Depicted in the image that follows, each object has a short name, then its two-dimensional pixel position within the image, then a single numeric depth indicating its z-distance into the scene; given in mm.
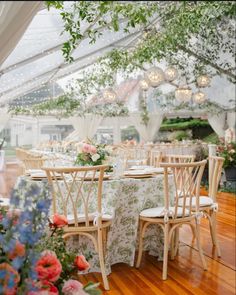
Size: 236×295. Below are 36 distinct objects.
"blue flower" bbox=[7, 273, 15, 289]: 908
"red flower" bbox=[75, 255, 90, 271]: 1252
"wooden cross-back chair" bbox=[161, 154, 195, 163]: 9973
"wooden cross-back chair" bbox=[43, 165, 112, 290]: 3314
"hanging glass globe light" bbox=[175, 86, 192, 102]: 7924
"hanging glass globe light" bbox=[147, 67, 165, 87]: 6777
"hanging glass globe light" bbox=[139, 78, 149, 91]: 8197
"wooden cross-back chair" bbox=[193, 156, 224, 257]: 4109
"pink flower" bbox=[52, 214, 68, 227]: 1395
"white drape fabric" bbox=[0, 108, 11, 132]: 12317
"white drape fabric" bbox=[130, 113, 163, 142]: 13961
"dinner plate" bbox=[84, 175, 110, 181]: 3676
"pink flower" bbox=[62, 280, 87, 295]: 1178
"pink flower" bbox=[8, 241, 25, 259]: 1000
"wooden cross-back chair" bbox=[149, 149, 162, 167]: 6784
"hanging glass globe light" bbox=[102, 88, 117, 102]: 9000
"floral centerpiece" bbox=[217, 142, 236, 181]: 8773
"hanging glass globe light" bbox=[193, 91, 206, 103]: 9016
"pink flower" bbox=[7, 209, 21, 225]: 1112
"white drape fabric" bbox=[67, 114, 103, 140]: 13727
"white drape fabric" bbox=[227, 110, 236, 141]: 11848
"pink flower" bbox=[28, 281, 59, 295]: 1055
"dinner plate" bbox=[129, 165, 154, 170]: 4670
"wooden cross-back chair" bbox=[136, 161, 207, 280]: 3566
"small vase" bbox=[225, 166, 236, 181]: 8992
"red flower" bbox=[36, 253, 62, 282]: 1049
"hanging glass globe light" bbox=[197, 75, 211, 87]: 7680
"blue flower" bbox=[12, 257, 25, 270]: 894
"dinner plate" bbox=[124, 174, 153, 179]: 3908
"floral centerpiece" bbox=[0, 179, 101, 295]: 977
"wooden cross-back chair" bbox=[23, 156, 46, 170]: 5557
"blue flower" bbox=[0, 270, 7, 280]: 936
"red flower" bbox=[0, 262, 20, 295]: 953
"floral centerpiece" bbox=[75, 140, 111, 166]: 4090
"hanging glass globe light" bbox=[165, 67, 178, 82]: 7305
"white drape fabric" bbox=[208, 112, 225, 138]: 12484
